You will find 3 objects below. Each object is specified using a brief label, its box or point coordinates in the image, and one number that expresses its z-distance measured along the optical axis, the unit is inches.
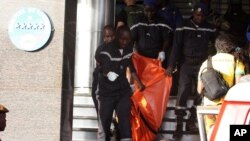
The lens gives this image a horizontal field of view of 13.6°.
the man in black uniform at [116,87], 572.1
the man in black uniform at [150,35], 661.3
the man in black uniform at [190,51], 640.1
